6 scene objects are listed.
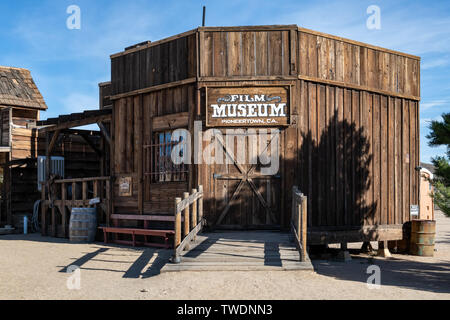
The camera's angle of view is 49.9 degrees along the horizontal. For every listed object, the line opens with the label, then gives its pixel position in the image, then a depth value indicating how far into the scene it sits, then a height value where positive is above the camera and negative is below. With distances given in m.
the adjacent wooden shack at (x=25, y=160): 18.91 +0.45
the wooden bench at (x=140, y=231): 11.98 -1.54
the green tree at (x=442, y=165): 9.22 +0.09
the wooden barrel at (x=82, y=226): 13.79 -1.56
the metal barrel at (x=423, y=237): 13.44 -1.89
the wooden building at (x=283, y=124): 11.66 +1.18
